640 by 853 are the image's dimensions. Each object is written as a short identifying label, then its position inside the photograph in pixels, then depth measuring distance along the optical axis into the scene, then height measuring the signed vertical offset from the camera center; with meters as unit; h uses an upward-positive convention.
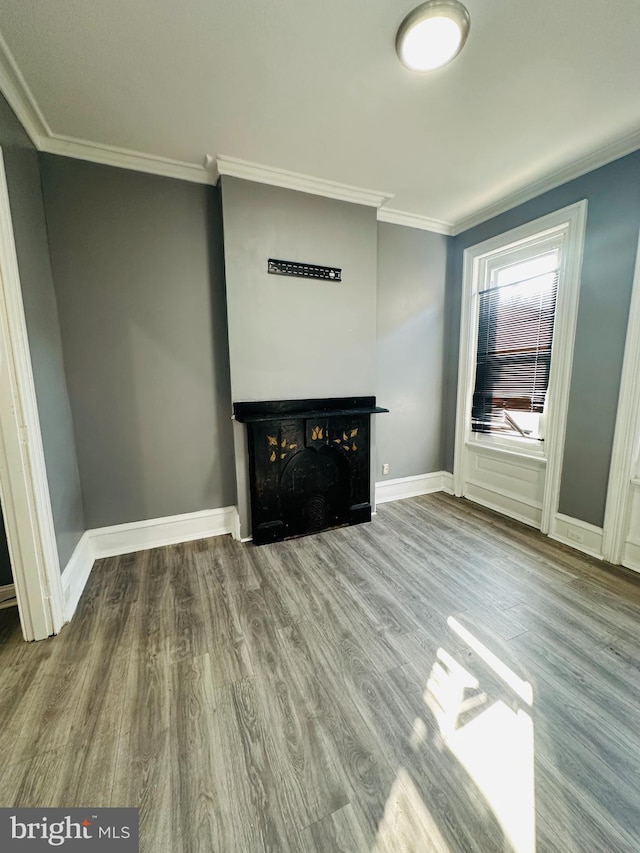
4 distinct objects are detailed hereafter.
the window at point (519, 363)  2.54 +0.11
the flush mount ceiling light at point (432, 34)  1.29 +1.44
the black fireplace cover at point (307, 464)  2.57 -0.73
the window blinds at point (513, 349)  2.71 +0.24
